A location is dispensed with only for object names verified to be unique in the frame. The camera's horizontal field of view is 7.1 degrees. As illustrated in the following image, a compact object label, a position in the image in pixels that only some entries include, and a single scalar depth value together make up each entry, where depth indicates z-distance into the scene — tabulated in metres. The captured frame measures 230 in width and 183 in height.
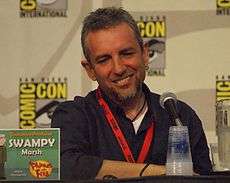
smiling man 4.54
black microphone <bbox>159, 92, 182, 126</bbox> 4.27
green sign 4.26
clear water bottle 4.22
